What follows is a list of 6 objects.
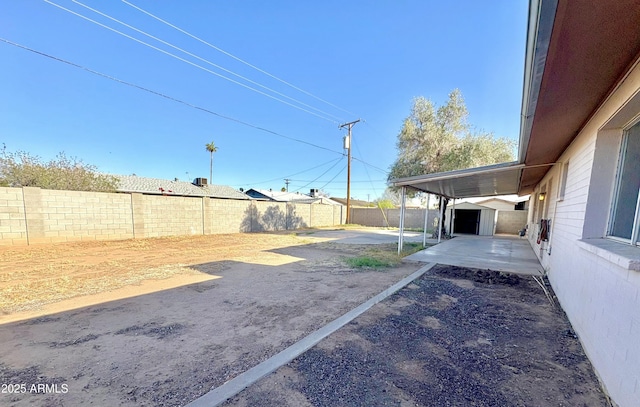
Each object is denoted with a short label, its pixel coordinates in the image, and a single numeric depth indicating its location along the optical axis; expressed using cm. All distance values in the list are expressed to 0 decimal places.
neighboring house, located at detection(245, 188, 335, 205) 3066
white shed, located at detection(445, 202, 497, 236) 1430
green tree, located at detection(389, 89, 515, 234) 1142
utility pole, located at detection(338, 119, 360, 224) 1914
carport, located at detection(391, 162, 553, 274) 563
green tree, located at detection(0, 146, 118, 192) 1007
